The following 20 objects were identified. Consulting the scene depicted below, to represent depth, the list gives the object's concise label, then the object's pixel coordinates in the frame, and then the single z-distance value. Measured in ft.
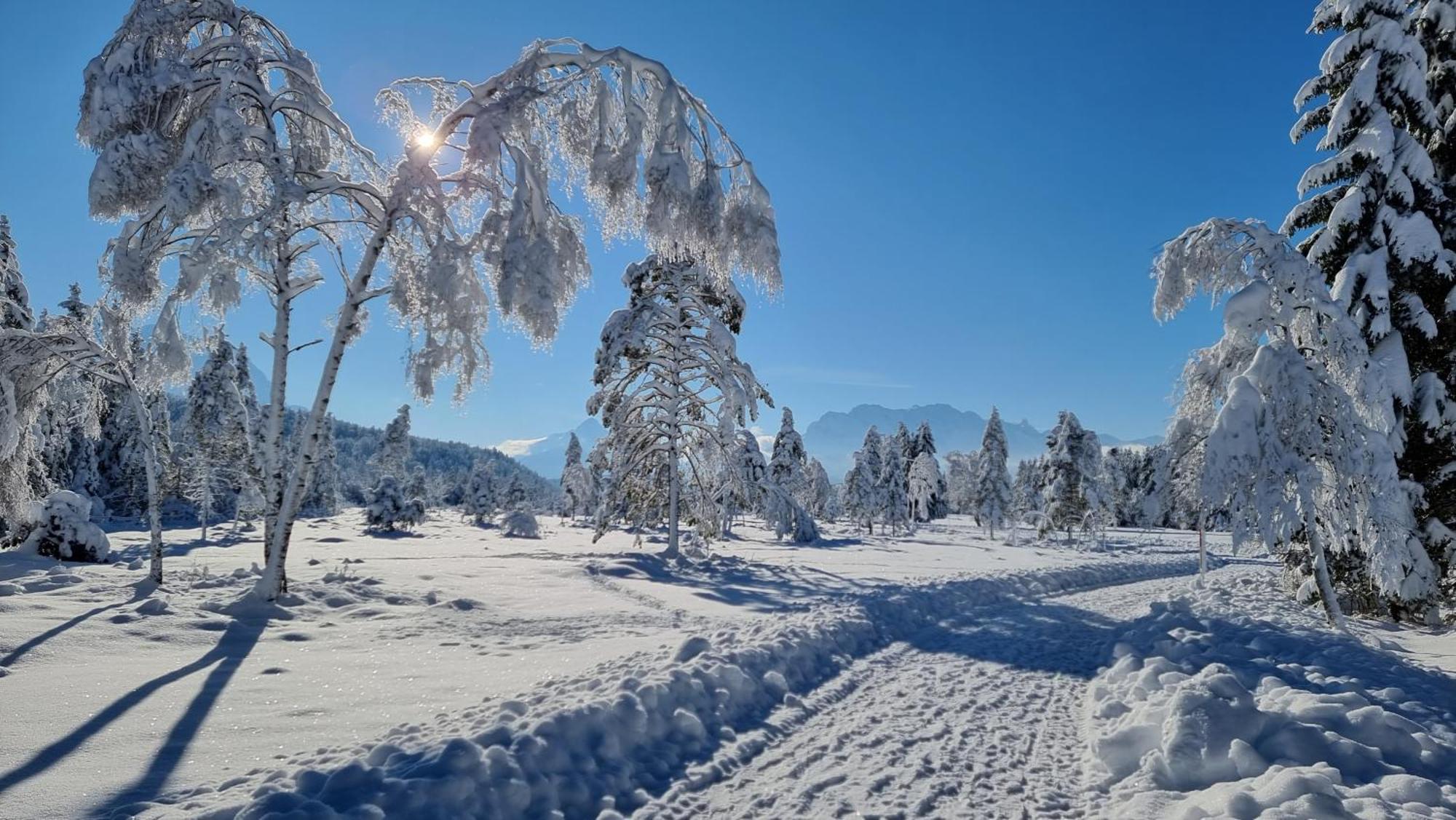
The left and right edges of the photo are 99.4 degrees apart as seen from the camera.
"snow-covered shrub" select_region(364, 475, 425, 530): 140.36
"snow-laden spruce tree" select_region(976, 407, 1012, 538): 185.16
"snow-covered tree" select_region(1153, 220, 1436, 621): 34.63
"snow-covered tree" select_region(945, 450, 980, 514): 324.93
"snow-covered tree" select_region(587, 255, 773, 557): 62.80
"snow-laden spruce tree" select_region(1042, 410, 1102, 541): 152.15
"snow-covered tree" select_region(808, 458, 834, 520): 251.19
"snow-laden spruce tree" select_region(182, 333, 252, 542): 127.65
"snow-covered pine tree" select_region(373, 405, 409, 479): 197.47
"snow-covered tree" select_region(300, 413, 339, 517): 197.57
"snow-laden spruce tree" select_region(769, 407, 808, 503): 149.07
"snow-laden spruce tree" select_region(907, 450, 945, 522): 214.28
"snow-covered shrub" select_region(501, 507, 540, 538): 132.26
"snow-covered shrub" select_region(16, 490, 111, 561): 53.01
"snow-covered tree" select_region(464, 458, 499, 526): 210.79
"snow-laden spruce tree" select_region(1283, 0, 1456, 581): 38.60
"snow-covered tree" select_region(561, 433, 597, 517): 242.78
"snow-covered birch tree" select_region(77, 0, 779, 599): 27.17
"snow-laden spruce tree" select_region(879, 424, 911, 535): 181.57
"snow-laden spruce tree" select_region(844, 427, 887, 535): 184.55
